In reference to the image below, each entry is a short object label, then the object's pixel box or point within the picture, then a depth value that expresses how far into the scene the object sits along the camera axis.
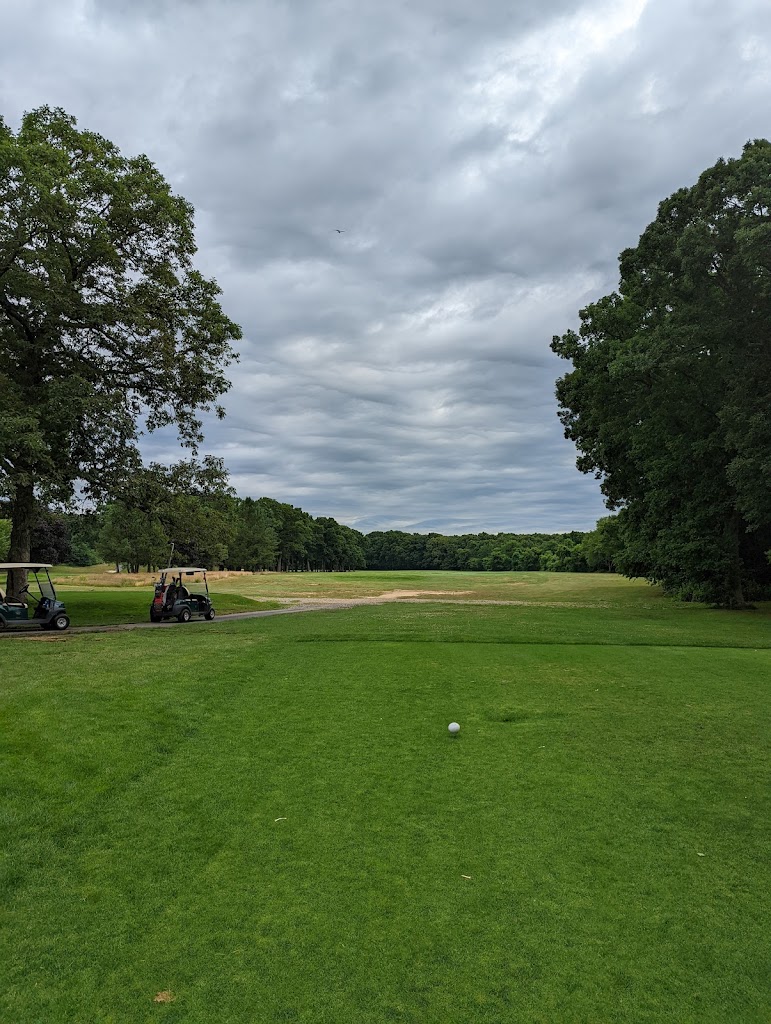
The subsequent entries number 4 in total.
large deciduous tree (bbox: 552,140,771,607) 25.98
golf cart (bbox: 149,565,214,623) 25.44
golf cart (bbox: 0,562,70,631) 20.77
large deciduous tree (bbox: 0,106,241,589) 22.08
